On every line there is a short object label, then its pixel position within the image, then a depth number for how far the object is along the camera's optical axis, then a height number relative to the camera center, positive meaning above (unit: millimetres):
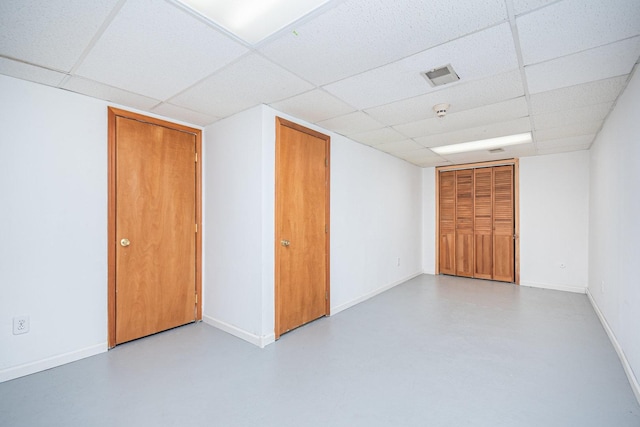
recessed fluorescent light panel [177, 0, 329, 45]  1544 +1080
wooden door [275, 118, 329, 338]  3146 -146
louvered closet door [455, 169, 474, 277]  5996 -214
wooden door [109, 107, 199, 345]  2939 -150
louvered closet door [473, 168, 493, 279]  5770 -209
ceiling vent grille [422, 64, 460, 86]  2223 +1055
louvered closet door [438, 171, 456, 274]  6211 -177
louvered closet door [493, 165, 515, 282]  5562 -237
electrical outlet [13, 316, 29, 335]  2355 -873
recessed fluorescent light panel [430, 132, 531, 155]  4093 +1014
